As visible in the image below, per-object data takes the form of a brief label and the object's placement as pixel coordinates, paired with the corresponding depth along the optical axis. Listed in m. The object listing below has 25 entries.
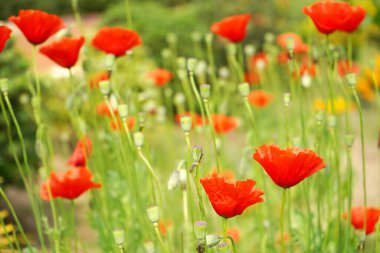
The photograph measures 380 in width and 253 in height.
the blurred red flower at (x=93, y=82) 1.82
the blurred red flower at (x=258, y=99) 2.35
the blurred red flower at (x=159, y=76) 2.17
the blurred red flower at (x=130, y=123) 1.88
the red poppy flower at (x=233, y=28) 1.75
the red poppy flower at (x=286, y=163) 1.34
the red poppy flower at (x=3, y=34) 1.48
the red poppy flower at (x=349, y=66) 1.71
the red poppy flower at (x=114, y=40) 1.65
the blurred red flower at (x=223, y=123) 1.97
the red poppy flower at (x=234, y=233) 1.85
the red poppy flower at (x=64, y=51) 1.59
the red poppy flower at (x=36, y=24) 1.56
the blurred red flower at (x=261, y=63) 2.15
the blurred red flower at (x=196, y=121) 2.06
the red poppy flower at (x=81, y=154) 1.73
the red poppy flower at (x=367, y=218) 1.59
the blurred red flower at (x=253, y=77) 2.71
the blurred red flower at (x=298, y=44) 2.21
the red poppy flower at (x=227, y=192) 1.33
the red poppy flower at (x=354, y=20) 1.60
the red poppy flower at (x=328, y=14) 1.56
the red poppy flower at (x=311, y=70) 1.86
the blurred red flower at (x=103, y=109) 1.90
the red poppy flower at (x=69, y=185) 1.58
